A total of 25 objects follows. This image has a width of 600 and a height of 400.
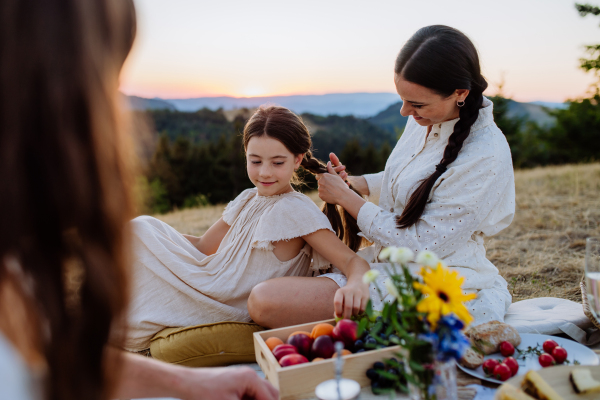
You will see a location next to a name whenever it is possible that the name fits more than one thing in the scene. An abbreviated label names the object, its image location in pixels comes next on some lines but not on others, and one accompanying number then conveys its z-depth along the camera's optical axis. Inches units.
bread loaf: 74.3
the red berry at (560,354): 69.4
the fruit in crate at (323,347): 69.2
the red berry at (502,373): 65.1
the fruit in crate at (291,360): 65.8
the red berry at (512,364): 66.9
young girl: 101.9
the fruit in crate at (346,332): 71.2
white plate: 68.6
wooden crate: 62.7
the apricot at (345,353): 66.6
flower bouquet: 43.0
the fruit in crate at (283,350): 68.8
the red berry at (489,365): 66.6
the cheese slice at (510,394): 48.5
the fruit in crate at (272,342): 73.2
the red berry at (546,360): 68.9
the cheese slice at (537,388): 51.1
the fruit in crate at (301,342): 71.6
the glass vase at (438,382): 44.6
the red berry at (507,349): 72.9
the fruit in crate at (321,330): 74.5
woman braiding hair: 93.2
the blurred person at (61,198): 30.1
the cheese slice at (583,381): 53.9
